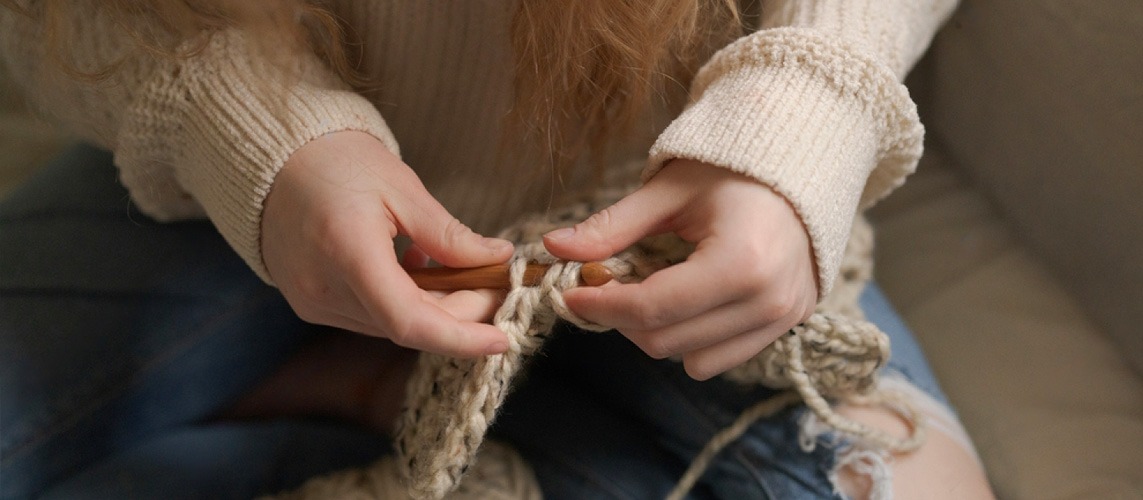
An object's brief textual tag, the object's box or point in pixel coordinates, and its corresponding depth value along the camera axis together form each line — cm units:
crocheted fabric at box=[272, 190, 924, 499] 47
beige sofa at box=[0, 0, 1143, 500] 66
